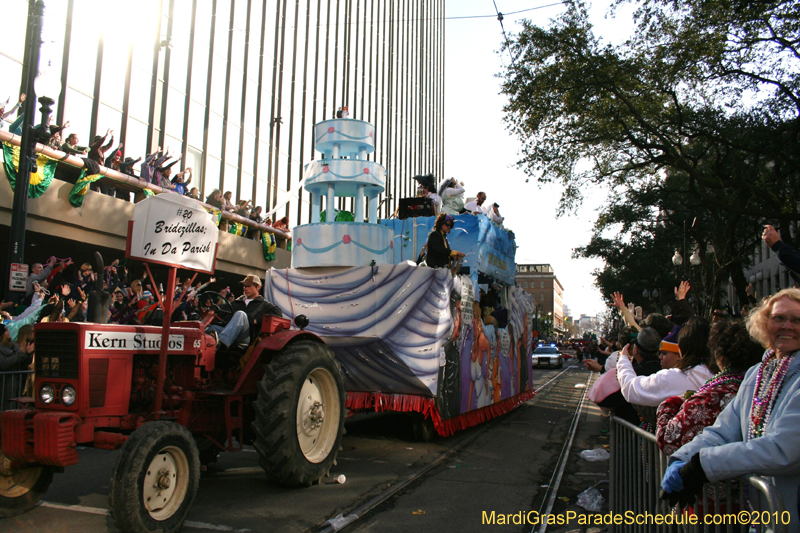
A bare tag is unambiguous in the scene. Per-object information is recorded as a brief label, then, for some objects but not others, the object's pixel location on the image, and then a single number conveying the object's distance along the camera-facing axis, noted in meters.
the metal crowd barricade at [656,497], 2.19
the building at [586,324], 141.26
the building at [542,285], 147.88
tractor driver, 5.51
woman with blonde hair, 2.16
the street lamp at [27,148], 8.10
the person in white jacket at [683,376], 3.71
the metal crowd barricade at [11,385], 6.66
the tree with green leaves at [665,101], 14.47
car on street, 33.53
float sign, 4.29
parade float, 7.48
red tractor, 3.89
